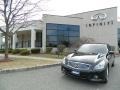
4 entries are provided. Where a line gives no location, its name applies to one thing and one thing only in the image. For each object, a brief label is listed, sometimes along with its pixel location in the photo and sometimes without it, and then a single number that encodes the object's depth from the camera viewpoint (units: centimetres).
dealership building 1400
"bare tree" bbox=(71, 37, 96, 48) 1402
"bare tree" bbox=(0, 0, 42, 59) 784
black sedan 358
